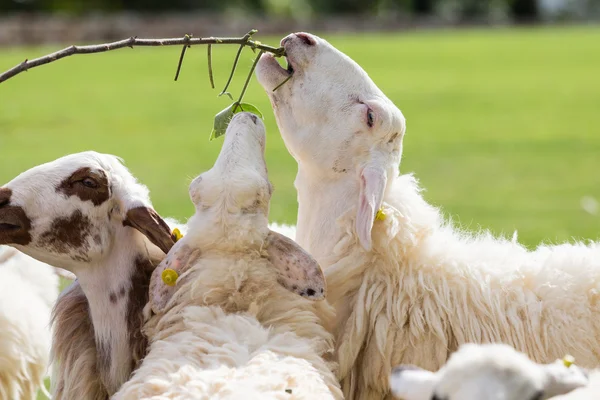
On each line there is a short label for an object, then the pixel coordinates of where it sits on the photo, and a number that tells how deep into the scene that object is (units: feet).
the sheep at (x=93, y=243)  23.08
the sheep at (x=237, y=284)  21.84
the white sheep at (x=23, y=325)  27.84
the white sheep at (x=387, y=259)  24.49
